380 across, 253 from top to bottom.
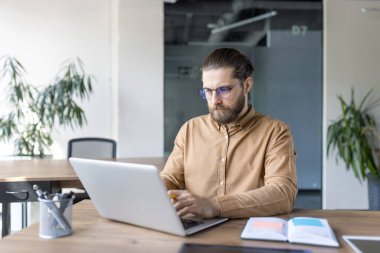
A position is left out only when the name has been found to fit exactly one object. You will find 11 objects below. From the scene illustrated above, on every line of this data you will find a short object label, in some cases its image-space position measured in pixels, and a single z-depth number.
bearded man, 1.65
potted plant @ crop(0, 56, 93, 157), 4.57
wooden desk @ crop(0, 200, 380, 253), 1.14
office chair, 3.88
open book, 1.17
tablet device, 1.11
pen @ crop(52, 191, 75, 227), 1.24
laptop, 1.17
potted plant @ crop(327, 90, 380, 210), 4.83
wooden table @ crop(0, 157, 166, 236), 2.73
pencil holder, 1.23
